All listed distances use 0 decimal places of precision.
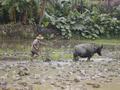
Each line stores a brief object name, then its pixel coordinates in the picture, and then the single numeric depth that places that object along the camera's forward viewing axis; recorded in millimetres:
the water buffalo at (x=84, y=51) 19469
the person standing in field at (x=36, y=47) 20156
